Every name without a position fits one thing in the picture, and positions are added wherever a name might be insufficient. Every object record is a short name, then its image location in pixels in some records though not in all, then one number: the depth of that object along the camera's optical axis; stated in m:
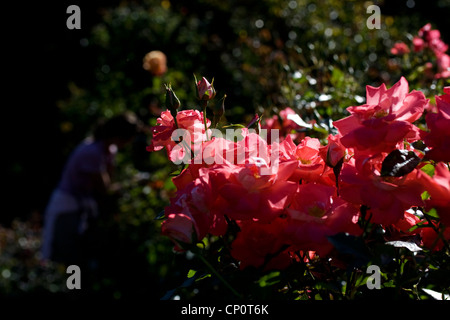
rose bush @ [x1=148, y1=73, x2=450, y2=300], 0.57
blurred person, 3.22
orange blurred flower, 3.10
